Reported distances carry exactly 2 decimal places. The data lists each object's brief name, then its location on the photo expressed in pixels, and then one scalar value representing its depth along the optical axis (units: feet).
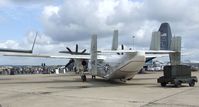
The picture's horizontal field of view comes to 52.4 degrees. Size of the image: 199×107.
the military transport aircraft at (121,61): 54.66
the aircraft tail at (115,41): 71.68
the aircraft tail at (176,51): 57.88
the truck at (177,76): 52.86
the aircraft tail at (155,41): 62.02
